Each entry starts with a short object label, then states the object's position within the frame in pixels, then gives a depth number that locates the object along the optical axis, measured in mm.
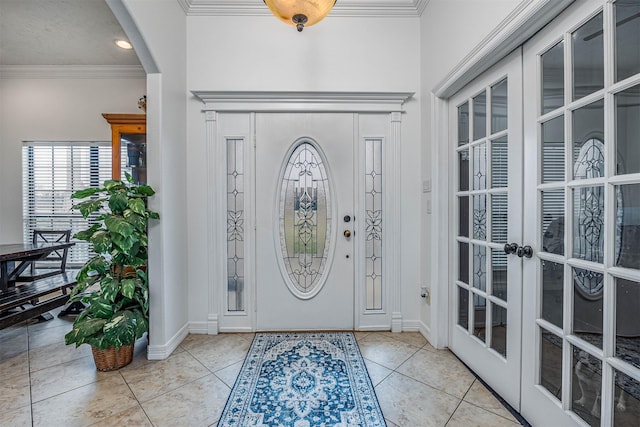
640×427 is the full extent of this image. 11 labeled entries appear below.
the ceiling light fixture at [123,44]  3041
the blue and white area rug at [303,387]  1543
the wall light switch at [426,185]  2396
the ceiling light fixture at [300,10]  1688
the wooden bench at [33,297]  2203
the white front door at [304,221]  2598
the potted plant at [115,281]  1863
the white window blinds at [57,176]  3648
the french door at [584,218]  1051
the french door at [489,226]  1594
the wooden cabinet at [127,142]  2852
